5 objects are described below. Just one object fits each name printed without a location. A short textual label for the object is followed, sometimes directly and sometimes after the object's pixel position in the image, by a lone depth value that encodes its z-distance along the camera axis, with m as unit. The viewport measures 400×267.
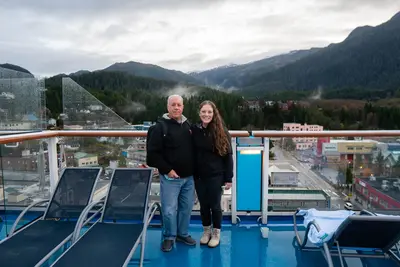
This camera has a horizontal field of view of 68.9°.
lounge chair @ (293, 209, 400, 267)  2.17
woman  2.80
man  2.73
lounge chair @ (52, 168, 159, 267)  2.17
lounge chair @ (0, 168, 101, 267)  2.24
